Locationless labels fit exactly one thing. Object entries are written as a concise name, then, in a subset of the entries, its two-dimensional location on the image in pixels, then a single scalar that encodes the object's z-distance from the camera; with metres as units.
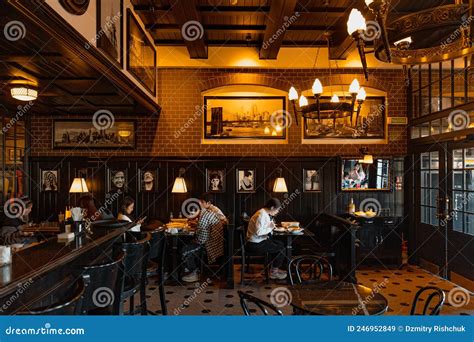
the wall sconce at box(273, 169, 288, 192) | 6.67
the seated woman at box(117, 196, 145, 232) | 5.14
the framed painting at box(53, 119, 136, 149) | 6.93
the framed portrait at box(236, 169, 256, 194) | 6.97
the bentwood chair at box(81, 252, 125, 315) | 2.19
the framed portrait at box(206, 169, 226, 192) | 6.95
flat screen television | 6.93
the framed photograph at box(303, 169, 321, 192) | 6.99
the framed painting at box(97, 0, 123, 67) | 3.61
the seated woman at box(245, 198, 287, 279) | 5.40
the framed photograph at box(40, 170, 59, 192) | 6.90
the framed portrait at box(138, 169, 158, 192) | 6.93
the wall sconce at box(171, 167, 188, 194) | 6.48
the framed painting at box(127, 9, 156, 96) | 4.76
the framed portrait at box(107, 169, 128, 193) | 6.89
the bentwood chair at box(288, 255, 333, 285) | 3.36
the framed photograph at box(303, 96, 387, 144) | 7.04
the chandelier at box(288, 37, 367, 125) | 3.59
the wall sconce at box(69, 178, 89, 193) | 6.17
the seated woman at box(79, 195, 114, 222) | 5.35
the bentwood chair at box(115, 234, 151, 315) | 2.88
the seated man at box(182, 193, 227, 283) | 5.50
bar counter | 2.02
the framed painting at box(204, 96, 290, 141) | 7.05
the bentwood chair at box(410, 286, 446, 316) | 2.32
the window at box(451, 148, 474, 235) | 5.20
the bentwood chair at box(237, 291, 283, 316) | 2.17
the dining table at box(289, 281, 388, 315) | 2.45
